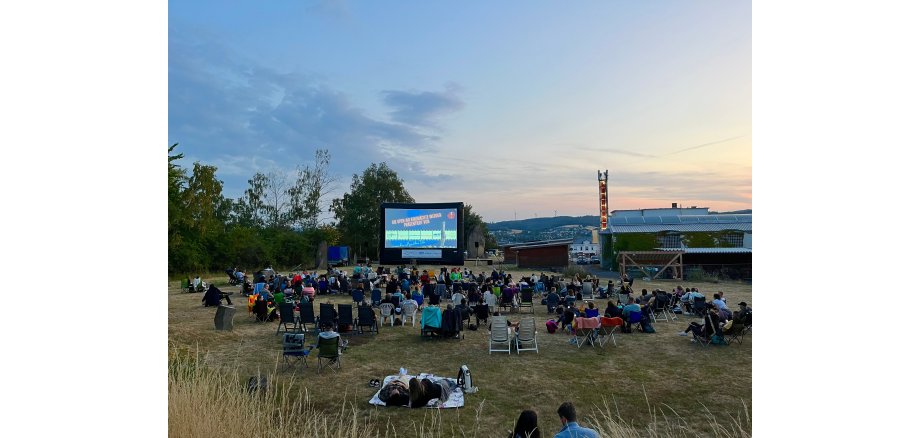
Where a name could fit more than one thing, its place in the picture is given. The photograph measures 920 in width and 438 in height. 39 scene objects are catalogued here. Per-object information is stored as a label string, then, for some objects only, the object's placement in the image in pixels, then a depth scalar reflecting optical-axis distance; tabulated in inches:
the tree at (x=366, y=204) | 1999.3
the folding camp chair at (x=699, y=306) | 532.1
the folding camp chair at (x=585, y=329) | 396.2
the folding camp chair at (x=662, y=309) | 523.2
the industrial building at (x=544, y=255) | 1450.5
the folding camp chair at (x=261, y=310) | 503.9
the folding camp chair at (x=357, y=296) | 586.2
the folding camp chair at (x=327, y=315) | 438.0
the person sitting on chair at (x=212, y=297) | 592.4
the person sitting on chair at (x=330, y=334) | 325.7
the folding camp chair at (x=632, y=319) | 447.8
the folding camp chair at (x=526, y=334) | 382.3
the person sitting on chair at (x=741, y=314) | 395.5
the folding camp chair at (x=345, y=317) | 439.5
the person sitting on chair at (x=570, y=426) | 155.4
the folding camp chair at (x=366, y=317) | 443.8
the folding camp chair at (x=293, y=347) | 325.7
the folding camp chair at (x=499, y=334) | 376.2
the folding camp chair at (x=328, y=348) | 324.5
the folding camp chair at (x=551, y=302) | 557.9
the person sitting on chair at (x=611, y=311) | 434.6
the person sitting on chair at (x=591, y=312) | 424.2
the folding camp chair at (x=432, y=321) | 428.1
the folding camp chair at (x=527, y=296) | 593.3
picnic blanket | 257.8
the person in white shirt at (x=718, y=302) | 466.3
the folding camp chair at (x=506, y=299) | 584.7
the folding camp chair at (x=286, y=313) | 444.1
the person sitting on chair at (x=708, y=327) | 401.4
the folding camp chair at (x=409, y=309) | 496.1
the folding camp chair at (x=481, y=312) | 484.9
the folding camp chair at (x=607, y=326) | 404.8
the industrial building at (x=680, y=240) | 1025.5
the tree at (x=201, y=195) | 1124.2
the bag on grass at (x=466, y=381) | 281.6
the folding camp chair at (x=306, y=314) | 455.5
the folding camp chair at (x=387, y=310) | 484.1
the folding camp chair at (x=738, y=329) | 395.5
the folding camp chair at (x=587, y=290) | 676.7
